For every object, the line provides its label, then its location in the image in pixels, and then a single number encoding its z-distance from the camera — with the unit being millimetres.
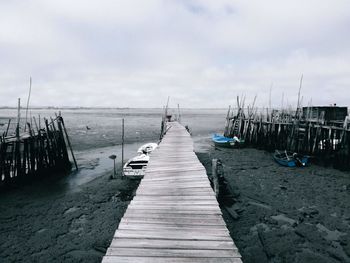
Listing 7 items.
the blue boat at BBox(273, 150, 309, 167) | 17969
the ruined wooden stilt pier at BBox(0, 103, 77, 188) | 12977
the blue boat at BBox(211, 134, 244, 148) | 26234
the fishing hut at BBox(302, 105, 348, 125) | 26969
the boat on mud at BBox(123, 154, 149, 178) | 14328
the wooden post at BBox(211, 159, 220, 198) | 10789
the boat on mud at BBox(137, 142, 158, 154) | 19791
